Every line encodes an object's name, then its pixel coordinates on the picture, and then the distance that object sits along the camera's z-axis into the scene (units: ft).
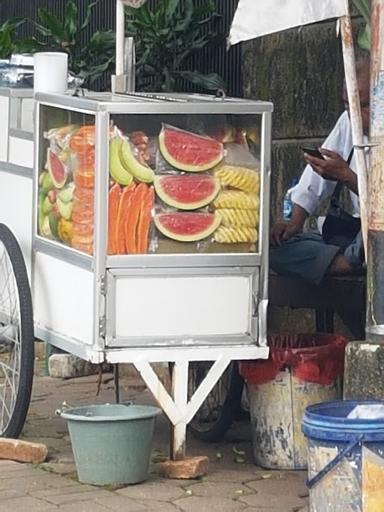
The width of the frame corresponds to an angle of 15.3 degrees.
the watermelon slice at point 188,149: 19.66
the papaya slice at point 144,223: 19.67
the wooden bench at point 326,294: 22.34
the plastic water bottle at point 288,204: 23.98
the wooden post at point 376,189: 18.13
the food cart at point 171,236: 19.48
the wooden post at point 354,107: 18.97
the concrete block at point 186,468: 20.12
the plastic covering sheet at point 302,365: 20.86
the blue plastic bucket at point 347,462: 16.63
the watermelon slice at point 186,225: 19.79
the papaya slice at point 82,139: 19.69
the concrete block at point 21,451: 21.07
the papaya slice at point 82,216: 19.83
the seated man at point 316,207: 21.50
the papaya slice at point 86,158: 19.65
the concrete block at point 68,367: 27.91
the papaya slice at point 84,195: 19.72
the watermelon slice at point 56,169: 20.90
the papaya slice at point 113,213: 19.44
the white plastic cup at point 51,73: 21.40
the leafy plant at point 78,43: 30.48
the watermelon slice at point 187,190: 19.72
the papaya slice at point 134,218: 19.61
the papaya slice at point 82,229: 19.83
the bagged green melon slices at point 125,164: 19.35
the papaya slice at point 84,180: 19.69
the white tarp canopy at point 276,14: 19.01
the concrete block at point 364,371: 18.08
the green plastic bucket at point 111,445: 19.54
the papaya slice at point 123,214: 19.53
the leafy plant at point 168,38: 29.04
